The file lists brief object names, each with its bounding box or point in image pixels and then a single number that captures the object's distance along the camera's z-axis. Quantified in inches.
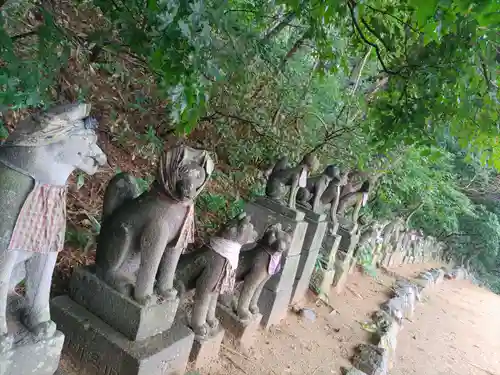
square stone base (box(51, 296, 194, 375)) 89.2
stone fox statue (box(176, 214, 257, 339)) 115.0
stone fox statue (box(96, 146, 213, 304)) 88.0
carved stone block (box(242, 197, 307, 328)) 162.4
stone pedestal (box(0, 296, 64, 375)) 63.7
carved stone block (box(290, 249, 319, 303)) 190.9
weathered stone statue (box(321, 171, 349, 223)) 213.3
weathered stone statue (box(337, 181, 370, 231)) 250.2
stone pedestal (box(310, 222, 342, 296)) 215.8
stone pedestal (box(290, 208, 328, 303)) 188.2
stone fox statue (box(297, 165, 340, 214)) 196.2
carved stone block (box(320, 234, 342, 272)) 225.5
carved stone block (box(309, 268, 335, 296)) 215.2
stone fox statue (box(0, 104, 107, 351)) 59.4
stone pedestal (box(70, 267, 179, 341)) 90.1
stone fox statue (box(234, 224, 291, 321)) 136.6
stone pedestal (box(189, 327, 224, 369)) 115.0
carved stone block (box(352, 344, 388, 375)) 163.3
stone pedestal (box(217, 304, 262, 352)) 137.8
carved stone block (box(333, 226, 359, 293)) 245.9
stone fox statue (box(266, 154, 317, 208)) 166.4
